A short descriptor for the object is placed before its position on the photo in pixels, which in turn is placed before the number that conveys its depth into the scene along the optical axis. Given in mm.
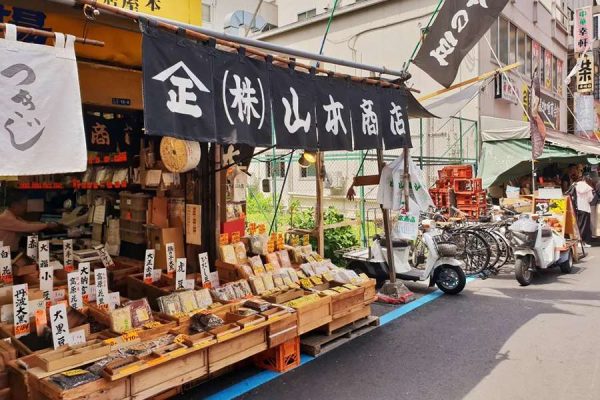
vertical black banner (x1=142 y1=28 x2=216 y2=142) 3707
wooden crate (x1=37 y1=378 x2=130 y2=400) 3314
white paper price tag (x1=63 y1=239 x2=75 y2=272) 5984
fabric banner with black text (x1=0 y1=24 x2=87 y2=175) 3113
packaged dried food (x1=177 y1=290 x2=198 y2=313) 5051
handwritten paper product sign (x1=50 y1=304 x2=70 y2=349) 3971
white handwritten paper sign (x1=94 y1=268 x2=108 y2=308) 4820
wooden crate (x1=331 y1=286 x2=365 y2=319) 5848
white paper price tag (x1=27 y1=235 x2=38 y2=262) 5998
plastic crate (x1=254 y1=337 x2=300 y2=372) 5137
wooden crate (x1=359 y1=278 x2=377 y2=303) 6410
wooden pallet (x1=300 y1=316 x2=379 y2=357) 5613
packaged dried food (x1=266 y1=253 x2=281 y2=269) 6565
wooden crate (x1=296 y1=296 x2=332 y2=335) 5309
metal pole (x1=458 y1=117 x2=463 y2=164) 16539
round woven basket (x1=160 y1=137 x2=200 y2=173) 5215
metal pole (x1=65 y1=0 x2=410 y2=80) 3536
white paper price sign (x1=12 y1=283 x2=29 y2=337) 4195
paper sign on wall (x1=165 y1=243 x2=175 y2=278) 5849
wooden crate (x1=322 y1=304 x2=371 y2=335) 5926
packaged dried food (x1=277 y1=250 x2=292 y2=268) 6762
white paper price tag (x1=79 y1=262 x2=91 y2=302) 5005
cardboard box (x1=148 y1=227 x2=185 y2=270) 6469
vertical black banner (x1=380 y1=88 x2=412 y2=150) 6703
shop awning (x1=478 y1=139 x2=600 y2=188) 15720
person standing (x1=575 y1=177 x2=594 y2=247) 12852
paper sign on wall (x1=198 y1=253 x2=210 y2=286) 5785
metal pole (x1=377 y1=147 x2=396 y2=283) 7414
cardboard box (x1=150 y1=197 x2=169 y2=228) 6699
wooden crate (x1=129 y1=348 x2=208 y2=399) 3744
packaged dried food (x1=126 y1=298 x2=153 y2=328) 4653
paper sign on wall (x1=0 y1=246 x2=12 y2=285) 5336
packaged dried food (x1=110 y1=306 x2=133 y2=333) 4413
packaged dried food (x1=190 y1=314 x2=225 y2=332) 4598
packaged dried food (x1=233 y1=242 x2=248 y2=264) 6383
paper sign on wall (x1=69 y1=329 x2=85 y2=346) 4082
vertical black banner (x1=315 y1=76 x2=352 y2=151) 5527
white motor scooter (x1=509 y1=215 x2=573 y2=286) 9195
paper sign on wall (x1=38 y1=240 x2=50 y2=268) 5281
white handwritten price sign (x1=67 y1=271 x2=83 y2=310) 4672
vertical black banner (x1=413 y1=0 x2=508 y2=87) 6863
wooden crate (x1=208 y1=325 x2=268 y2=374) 4348
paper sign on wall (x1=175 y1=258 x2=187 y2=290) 5492
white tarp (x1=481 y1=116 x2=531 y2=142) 16234
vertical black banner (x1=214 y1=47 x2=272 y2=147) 4305
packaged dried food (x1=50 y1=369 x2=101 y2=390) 3424
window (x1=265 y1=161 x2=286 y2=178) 18162
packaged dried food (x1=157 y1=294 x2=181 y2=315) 4922
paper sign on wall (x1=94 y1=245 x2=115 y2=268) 6512
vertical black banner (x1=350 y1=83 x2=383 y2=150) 6119
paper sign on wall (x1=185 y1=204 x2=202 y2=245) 6352
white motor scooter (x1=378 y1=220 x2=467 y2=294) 8406
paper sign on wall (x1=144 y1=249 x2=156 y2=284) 5676
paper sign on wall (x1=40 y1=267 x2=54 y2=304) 4863
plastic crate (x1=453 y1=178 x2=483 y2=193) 14273
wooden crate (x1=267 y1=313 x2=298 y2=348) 4891
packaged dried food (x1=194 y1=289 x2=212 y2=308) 5230
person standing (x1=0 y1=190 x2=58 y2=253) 6855
